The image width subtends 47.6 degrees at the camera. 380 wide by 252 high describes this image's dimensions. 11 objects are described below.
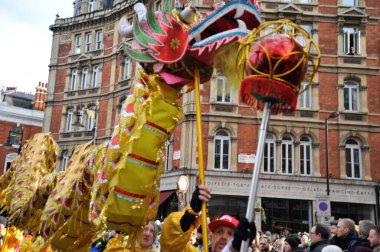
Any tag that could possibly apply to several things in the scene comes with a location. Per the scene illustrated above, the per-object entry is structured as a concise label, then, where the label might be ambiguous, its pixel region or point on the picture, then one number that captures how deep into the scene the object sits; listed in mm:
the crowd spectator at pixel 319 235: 5770
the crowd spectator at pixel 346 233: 6176
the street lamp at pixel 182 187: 18516
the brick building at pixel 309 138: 20000
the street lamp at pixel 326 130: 17938
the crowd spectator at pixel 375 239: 5445
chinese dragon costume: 2500
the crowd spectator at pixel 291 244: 6892
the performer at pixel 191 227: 2992
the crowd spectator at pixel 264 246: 7941
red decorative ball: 2447
